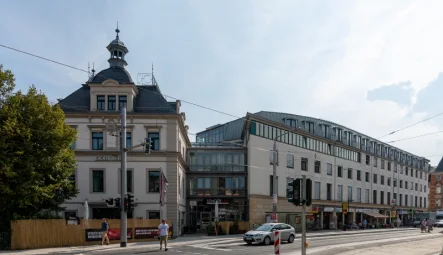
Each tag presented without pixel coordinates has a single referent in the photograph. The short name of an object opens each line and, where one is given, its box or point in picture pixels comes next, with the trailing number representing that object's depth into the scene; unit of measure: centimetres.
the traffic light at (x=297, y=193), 1341
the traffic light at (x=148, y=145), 2453
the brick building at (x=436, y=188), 11088
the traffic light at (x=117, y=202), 2718
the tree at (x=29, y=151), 2523
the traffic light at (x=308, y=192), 1339
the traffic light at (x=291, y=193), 1355
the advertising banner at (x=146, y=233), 3158
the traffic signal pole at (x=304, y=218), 1304
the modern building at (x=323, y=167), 4925
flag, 3368
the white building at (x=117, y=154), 3819
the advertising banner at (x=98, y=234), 2817
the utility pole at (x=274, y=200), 3503
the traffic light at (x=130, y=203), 2647
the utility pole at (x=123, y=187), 2661
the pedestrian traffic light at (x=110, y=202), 2669
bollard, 1511
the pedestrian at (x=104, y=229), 2766
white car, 2839
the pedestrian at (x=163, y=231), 2480
